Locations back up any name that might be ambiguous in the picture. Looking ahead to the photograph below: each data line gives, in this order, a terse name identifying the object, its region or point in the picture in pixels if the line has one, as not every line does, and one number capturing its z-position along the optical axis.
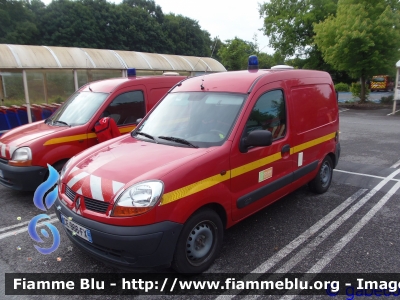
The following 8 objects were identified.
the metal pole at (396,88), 16.94
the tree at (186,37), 51.78
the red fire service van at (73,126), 4.89
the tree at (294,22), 25.34
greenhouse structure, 10.48
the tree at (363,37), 18.34
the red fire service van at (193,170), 2.75
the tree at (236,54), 30.98
